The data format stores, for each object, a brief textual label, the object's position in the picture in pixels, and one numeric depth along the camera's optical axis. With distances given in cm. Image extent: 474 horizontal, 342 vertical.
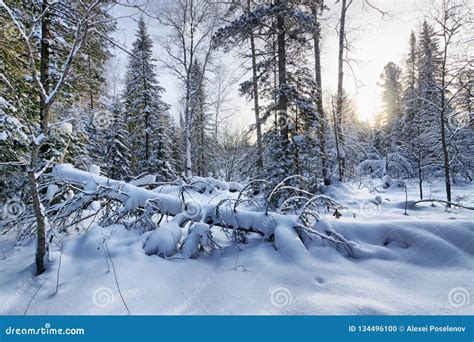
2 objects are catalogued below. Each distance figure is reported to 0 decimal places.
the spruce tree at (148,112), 1694
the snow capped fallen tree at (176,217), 315
